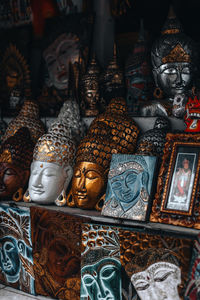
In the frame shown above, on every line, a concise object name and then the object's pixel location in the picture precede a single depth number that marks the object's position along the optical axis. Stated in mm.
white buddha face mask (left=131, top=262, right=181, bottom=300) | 1653
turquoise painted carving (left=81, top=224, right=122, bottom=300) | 1858
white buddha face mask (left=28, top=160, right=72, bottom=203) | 2373
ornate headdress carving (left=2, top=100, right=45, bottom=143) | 2936
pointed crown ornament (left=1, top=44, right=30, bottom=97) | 3883
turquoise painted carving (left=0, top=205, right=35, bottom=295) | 2279
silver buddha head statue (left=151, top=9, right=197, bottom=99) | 2664
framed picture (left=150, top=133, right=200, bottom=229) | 1860
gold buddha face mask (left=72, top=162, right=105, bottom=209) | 2201
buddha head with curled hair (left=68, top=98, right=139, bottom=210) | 2211
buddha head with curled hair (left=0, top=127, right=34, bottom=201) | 2572
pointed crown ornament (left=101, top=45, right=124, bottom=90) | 2965
